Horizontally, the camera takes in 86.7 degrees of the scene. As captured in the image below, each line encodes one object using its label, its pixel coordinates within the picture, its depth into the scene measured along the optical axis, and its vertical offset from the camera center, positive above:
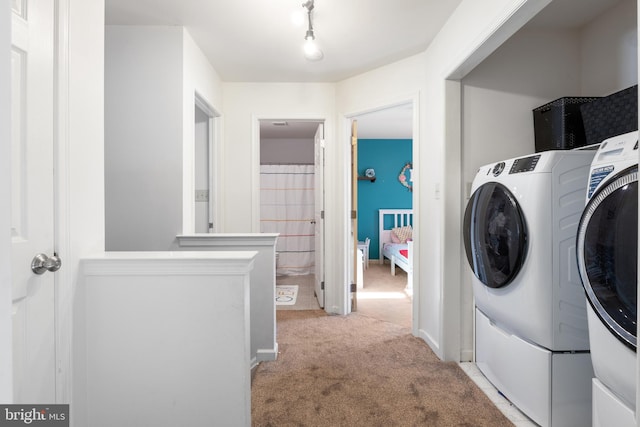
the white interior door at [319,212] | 3.38 +0.00
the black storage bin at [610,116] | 1.53 +0.47
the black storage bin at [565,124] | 1.89 +0.50
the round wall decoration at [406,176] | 6.03 +0.65
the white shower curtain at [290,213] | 5.22 -0.02
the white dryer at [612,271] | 1.06 -0.20
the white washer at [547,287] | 1.52 -0.35
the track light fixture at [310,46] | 2.10 +1.07
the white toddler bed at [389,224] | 5.82 -0.21
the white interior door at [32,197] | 1.01 +0.05
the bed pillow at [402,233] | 5.70 -0.35
